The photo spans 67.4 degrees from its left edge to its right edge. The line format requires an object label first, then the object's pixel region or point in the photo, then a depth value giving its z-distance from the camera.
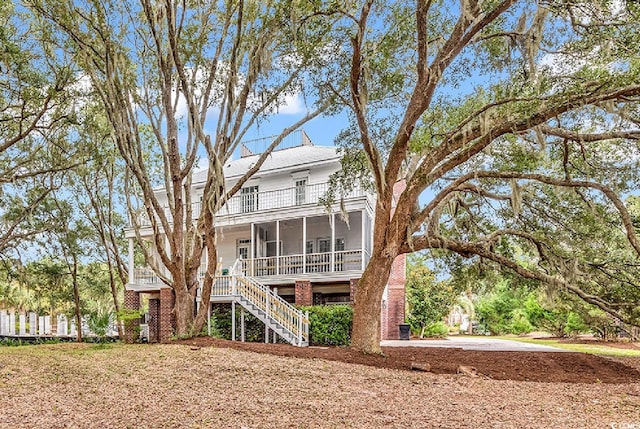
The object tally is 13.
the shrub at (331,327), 14.62
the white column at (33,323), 23.22
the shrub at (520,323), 27.12
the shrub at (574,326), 21.66
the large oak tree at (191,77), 10.48
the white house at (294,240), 17.58
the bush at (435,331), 25.09
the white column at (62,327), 23.01
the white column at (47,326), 23.73
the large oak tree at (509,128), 8.31
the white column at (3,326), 23.73
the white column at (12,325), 23.82
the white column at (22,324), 23.64
